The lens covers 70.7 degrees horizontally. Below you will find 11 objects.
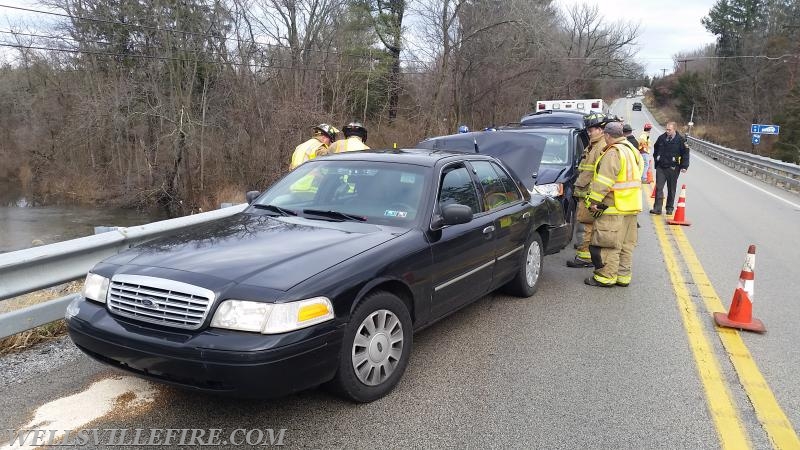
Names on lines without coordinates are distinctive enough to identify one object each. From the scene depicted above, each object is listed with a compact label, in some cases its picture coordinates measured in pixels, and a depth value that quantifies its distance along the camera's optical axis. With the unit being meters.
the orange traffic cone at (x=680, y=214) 10.78
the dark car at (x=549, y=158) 7.34
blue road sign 31.06
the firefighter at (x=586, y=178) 7.30
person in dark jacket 11.50
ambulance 20.45
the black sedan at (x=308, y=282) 2.91
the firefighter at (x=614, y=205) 6.30
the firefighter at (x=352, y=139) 7.14
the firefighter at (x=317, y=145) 7.43
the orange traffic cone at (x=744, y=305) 5.00
